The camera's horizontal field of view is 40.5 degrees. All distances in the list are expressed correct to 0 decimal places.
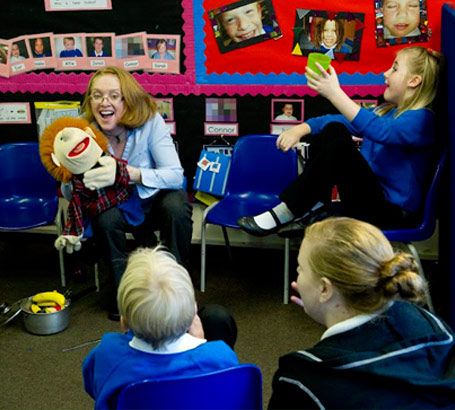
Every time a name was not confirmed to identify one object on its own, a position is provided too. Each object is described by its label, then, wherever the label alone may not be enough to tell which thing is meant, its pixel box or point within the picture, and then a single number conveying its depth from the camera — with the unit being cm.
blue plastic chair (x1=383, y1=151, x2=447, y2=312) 255
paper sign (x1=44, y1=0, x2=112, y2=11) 343
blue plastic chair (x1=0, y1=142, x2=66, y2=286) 340
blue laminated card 337
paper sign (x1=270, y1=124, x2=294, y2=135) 341
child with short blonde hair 129
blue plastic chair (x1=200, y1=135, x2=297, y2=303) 325
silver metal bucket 273
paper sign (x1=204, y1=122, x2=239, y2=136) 345
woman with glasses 281
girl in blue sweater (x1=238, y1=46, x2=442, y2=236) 258
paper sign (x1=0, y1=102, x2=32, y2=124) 364
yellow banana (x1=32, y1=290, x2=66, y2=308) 280
